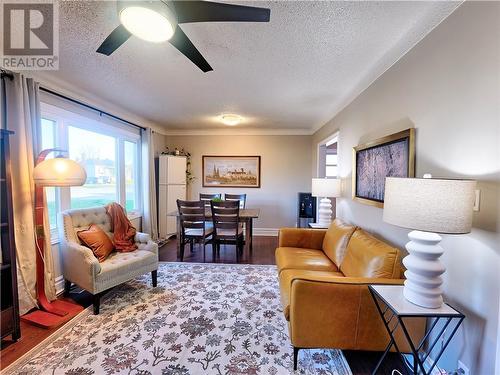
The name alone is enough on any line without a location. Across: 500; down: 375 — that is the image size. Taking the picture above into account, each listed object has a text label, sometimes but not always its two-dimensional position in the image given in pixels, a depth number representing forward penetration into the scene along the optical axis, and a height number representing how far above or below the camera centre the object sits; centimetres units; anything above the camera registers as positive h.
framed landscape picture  577 +16
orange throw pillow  268 -72
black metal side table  128 -70
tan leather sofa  160 -89
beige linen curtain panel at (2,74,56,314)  228 +4
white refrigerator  519 -29
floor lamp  223 -36
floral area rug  174 -134
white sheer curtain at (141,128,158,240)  473 -15
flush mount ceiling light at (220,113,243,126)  413 +102
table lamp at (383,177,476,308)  117 -19
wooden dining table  397 -70
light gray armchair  240 -91
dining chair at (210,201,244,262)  384 -71
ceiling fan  127 +89
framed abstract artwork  192 +14
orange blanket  302 -67
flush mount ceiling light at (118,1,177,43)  125 +87
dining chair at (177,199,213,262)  384 -70
